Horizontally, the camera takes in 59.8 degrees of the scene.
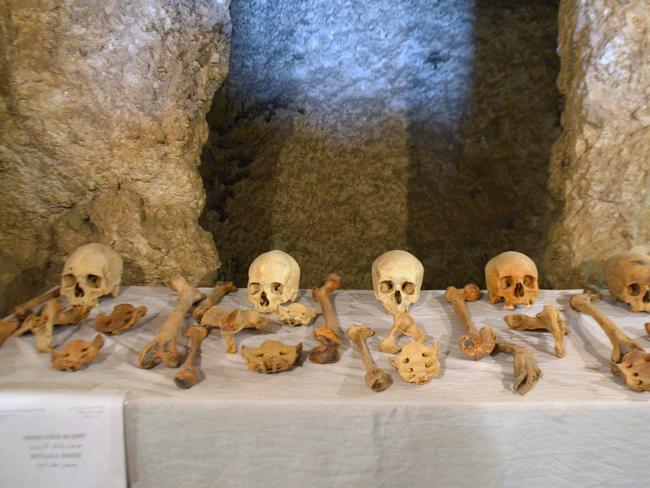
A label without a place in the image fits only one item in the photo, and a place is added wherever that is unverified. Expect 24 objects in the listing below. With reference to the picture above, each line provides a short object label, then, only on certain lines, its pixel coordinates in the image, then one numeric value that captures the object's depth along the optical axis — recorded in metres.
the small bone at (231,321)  1.69
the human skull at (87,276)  1.91
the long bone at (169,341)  1.57
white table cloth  1.36
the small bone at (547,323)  1.66
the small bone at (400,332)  1.66
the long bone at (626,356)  1.43
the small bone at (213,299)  1.87
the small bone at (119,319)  1.77
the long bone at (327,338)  1.60
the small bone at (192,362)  1.44
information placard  1.35
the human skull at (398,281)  1.89
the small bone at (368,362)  1.44
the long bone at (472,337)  1.61
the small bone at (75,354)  1.54
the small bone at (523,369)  1.43
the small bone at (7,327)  1.72
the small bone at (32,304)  1.83
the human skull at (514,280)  1.91
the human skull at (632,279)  1.86
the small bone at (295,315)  1.83
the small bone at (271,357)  1.53
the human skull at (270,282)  1.89
